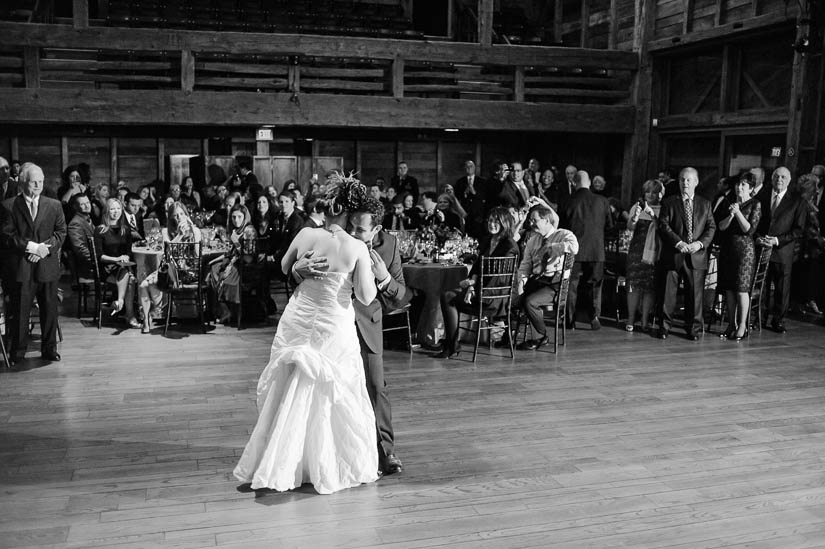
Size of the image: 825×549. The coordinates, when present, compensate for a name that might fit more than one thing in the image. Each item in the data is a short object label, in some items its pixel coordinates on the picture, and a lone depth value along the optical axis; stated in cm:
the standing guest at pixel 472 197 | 1098
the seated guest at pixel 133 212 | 889
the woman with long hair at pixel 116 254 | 814
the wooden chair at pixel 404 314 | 713
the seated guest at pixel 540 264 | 737
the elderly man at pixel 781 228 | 833
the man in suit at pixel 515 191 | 1023
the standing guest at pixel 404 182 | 1258
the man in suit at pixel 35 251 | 646
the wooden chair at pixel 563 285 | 740
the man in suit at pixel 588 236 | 842
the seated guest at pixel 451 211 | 995
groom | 406
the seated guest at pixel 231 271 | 819
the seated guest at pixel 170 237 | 797
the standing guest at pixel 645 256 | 812
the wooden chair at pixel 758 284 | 802
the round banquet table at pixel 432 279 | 717
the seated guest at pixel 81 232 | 799
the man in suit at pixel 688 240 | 782
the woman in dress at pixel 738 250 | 788
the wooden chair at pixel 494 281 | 693
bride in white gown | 399
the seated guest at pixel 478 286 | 698
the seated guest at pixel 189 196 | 1094
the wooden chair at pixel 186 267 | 783
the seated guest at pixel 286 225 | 791
